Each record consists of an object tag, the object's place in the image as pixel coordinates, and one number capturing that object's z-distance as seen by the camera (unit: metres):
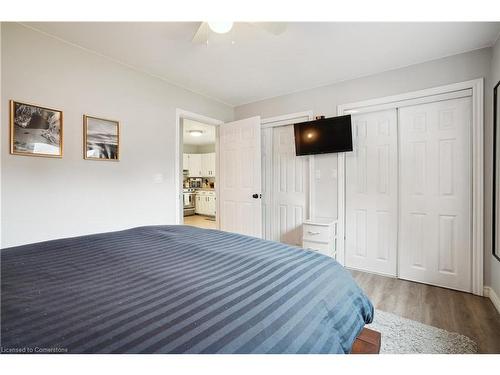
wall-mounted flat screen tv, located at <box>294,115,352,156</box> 2.95
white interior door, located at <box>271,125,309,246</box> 3.48
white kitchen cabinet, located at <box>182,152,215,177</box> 8.15
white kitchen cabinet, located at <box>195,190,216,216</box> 7.62
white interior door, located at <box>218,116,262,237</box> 3.49
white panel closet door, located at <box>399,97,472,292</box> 2.38
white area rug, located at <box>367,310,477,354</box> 1.53
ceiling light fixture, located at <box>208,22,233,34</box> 1.60
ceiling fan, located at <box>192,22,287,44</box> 1.61
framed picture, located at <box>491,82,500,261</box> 2.05
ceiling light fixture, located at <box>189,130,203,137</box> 6.07
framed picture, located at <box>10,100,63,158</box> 1.89
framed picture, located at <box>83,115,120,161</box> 2.31
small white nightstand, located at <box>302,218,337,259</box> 2.85
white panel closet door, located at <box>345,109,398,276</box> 2.79
